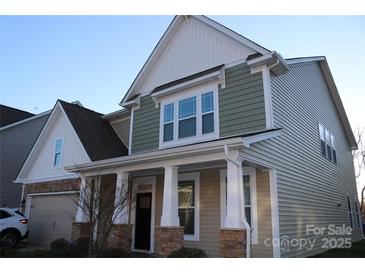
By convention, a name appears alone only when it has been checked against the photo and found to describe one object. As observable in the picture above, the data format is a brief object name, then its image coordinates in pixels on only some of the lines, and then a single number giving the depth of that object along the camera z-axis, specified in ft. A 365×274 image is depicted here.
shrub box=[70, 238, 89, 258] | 31.91
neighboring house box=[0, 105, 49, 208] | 62.54
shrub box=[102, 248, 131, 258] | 30.12
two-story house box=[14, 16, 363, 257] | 28.09
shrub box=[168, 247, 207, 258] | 25.47
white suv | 40.32
